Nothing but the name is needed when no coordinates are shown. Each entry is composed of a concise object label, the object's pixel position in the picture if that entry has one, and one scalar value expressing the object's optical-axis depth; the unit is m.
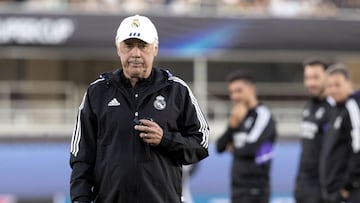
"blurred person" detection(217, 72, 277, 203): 20.95
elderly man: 11.14
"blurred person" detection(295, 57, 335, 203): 20.31
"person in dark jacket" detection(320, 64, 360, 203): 17.67
